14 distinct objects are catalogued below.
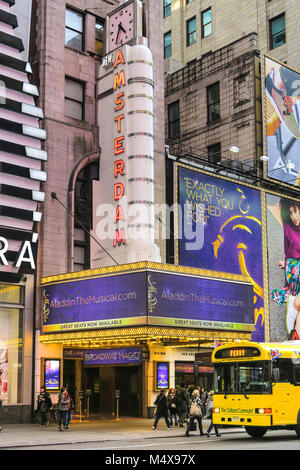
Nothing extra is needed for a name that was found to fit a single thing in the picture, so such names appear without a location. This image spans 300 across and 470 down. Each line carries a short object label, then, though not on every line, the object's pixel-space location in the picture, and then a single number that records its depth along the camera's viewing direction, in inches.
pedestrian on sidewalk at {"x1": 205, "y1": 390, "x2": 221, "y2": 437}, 973.8
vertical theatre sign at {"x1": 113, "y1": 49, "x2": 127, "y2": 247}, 1254.3
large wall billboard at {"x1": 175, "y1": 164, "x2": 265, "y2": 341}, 1435.8
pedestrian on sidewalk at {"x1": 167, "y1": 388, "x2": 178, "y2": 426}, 1146.0
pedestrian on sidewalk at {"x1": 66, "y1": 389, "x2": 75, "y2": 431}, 1045.4
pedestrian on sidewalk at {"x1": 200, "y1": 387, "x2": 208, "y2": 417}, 1274.6
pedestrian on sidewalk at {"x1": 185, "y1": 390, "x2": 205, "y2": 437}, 957.8
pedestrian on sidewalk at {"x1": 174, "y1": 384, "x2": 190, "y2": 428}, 1125.7
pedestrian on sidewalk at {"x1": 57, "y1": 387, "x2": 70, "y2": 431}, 1031.0
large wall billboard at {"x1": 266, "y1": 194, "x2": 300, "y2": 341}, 1609.3
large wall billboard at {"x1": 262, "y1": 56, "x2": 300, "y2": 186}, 1708.9
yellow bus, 855.1
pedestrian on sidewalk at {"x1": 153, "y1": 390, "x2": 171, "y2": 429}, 1047.5
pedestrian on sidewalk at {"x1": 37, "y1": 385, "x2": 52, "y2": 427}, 1113.4
